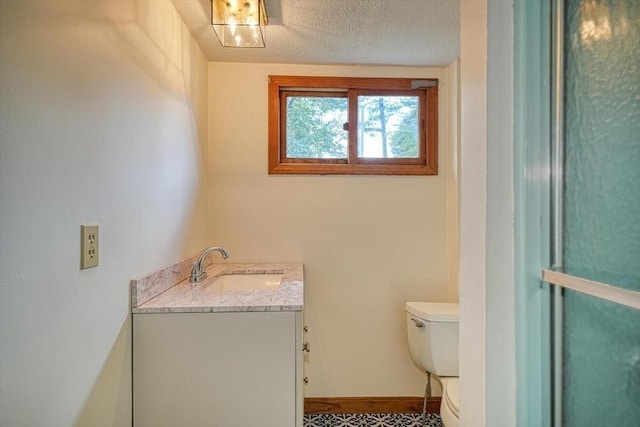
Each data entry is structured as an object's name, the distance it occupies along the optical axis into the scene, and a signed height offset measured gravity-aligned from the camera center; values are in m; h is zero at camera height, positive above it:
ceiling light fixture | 1.45 +0.87
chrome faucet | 1.64 -0.30
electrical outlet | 0.91 -0.10
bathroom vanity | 1.17 -0.55
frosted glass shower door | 0.52 +0.01
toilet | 1.82 -0.74
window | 2.18 +0.58
